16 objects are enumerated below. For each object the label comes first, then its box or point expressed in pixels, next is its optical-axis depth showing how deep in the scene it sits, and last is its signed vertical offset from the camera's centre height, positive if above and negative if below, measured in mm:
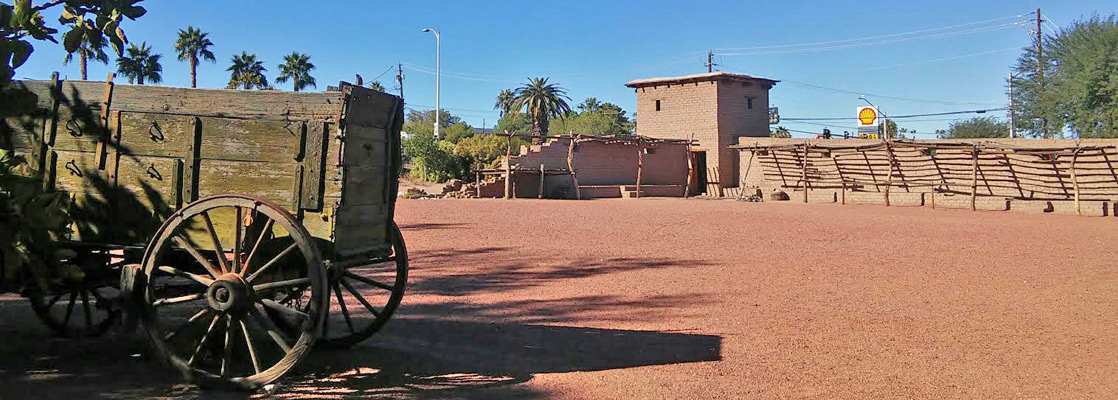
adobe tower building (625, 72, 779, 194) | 36656 +5570
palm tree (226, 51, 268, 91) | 45375 +8892
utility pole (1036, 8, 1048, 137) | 38556 +7923
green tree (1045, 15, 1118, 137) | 31547 +6391
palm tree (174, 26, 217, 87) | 43312 +9689
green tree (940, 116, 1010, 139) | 55500 +7607
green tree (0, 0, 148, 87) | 4340 +1164
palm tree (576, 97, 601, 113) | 80250 +12628
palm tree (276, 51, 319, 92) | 48844 +9539
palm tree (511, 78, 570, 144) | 52312 +8339
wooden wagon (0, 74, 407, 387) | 4527 +252
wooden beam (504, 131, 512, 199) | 30328 +2114
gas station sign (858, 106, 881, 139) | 56700 +8138
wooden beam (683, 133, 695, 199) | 35100 +2793
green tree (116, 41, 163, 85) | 38438 +7676
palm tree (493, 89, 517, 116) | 58906 +10131
